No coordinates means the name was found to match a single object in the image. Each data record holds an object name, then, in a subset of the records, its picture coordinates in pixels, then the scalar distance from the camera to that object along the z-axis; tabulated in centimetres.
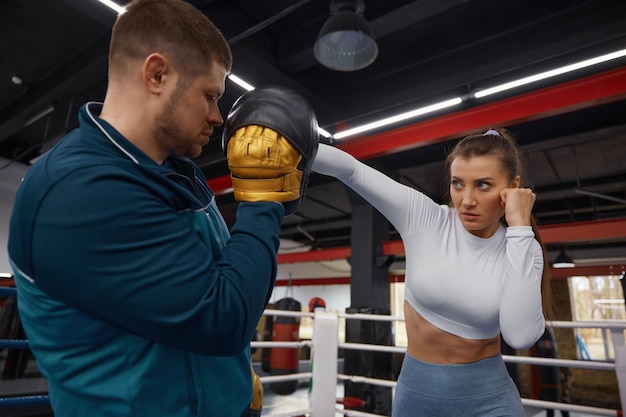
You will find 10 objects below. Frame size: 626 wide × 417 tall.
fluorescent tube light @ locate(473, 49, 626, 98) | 337
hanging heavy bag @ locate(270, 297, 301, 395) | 759
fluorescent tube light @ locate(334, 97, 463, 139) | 425
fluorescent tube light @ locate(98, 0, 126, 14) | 298
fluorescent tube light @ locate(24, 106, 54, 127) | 512
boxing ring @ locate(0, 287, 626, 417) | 222
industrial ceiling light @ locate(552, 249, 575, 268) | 804
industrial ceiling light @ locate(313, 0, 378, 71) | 296
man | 57
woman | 125
